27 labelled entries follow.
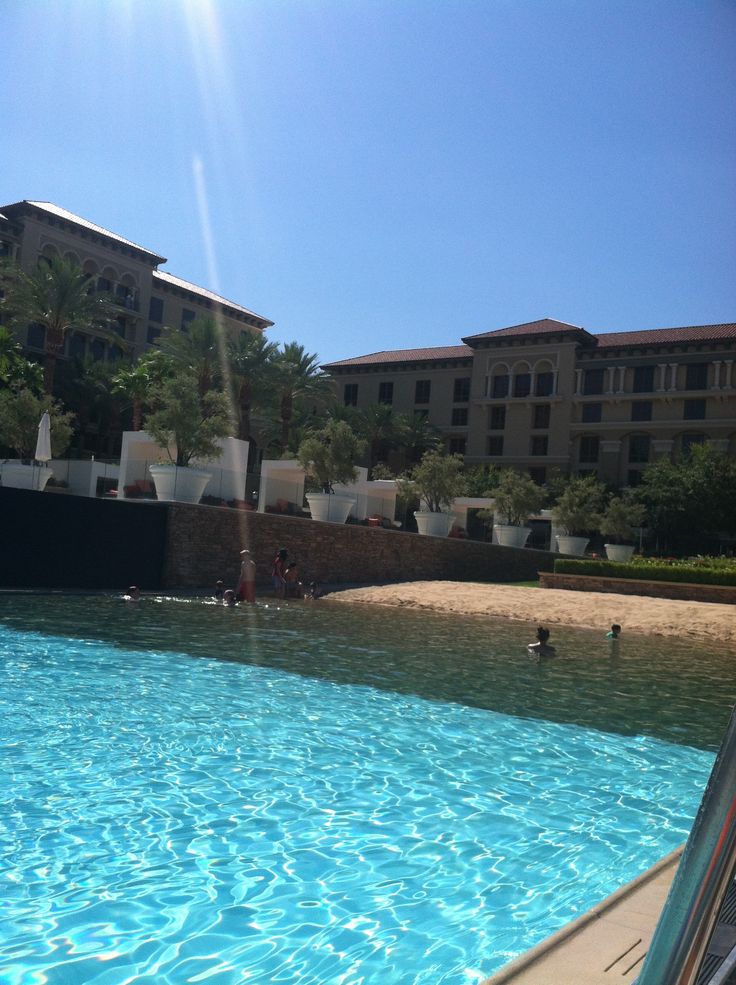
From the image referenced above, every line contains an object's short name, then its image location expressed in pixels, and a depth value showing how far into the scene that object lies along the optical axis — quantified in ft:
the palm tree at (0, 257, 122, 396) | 123.95
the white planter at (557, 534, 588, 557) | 136.56
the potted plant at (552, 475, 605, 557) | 136.87
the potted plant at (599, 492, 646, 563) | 133.90
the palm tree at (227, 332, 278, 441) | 146.41
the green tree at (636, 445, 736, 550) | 163.63
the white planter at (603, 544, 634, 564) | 133.69
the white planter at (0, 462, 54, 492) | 80.02
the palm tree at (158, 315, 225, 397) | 136.77
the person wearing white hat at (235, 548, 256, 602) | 69.41
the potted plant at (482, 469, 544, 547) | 128.06
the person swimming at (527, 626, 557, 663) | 48.85
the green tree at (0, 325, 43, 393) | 119.44
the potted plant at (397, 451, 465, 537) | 116.16
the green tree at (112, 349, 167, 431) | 138.10
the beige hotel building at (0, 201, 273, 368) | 172.45
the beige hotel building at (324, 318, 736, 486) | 188.44
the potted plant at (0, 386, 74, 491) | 91.25
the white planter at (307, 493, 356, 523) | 97.71
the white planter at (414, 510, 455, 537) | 116.06
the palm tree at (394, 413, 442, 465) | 203.10
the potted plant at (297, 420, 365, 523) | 101.55
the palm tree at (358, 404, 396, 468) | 196.65
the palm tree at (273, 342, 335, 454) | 153.17
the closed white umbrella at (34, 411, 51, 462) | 80.38
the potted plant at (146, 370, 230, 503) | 79.46
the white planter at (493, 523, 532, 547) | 127.65
